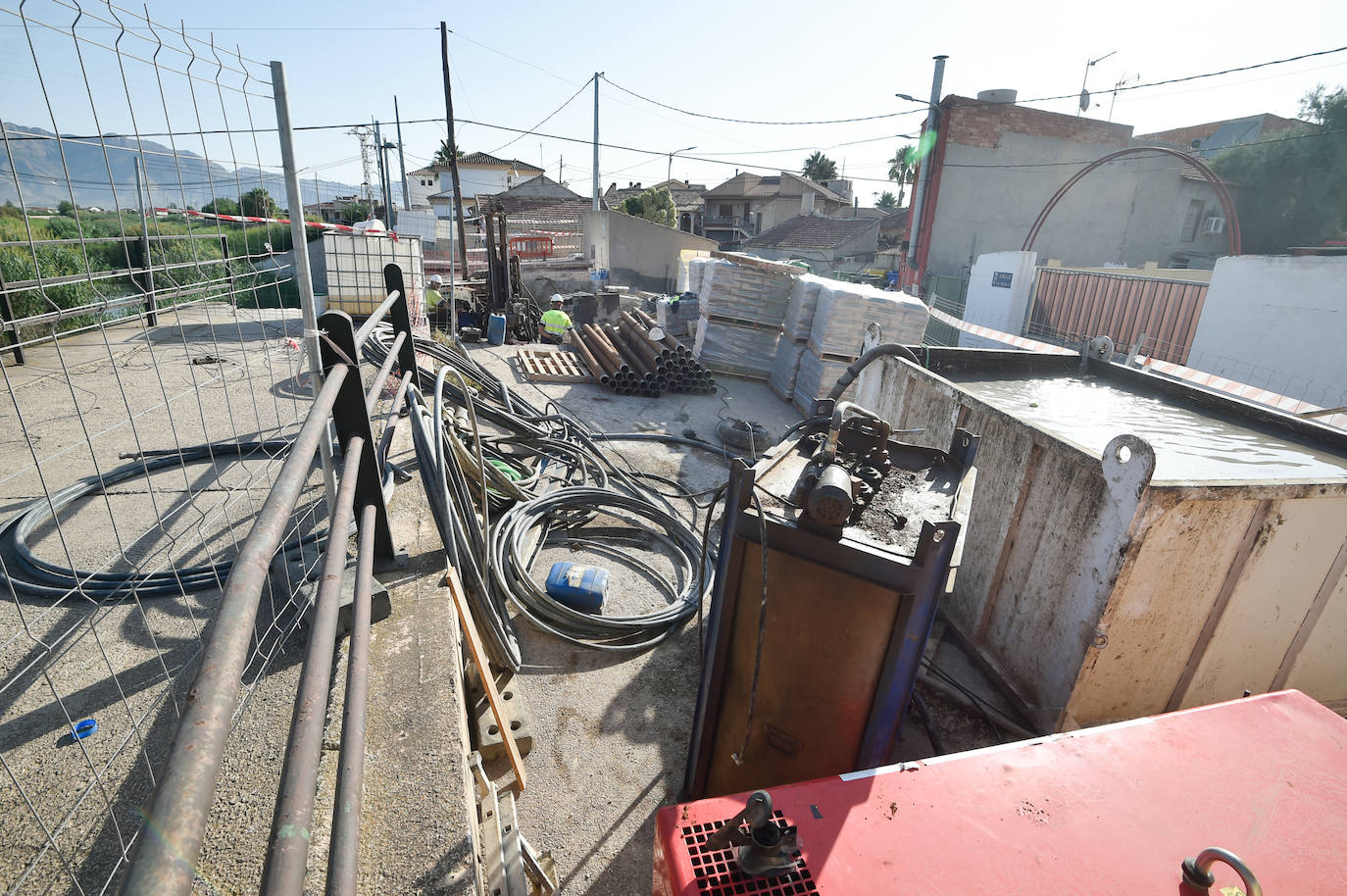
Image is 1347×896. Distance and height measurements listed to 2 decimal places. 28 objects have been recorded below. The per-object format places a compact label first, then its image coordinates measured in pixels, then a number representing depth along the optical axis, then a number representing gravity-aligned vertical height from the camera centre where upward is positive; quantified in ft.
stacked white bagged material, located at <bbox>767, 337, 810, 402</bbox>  31.04 -5.96
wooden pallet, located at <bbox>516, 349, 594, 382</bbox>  31.01 -6.52
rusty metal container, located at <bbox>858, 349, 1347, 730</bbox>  9.17 -4.81
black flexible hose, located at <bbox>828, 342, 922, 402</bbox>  16.78 -2.86
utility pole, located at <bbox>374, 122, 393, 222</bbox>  104.10 +9.16
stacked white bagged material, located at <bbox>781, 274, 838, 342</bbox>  30.17 -2.63
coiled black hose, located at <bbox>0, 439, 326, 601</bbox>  8.33 -4.85
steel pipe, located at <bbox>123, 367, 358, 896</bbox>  2.16 -2.08
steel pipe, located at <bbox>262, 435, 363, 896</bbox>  3.06 -2.95
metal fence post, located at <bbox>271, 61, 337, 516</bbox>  8.55 -0.28
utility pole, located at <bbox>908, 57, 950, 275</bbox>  54.80 +5.88
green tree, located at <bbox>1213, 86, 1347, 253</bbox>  82.17 +11.99
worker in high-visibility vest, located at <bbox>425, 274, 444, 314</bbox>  39.91 -4.29
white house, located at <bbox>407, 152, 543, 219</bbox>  169.37 +14.80
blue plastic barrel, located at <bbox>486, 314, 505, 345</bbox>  37.70 -5.68
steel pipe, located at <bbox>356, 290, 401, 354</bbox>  8.87 -1.45
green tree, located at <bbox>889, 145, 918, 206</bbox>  163.73 +21.94
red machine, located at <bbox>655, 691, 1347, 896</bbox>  4.65 -4.38
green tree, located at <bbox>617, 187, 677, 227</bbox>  108.27 +5.84
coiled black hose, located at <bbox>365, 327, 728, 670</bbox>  10.98 -6.44
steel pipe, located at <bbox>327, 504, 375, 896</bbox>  3.80 -3.68
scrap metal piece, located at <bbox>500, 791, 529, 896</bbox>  6.96 -6.89
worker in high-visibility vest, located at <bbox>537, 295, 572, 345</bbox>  41.16 -5.65
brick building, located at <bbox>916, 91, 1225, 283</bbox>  63.26 +7.36
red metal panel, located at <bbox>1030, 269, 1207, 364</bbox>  37.73 -2.81
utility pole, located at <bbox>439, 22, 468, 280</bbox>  55.87 +11.82
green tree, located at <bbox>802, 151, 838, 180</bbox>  174.29 +21.91
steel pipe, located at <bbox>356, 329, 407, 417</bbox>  8.40 -2.26
